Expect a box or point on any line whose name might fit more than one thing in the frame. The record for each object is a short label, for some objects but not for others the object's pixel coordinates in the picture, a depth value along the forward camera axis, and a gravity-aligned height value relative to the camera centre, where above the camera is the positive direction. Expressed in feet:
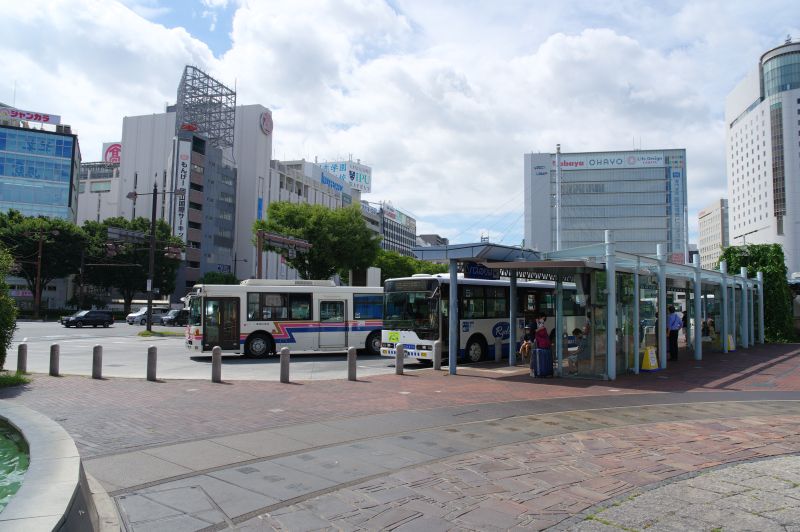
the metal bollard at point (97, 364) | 46.06 -4.90
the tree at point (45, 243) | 178.81 +18.84
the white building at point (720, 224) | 634.35 +98.88
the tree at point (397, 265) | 253.26 +19.92
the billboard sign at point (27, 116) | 274.77 +89.65
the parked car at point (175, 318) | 166.09 -4.05
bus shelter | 49.01 +1.40
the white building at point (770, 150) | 387.14 +117.15
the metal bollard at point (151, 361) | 45.50 -4.56
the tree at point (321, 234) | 158.40 +20.07
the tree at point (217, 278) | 244.42 +11.38
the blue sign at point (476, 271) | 53.11 +3.50
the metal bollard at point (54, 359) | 47.03 -4.67
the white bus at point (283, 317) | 65.26 -1.33
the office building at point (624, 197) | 346.95 +69.75
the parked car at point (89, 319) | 140.97 -4.02
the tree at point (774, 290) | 95.91 +3.94
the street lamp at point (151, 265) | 105.28 +7.34
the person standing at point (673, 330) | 66.40 -2.08
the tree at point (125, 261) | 196.24 +14.71
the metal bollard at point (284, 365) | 45.26 -4.66
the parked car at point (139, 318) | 166.20 -4.17
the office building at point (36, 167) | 263.29 +62.42
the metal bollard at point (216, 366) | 45.06 -4.79
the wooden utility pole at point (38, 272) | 174.27 +9.02
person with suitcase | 50.06 -4.09
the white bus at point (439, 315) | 59.72 -0.72
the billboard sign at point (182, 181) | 245.24 +53.15
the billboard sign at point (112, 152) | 361.92 +94.83
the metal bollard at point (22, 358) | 47.85 -4.70
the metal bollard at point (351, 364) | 46.93 -4.65
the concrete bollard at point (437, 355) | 55.16 -4.47
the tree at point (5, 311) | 40.83 -0.70
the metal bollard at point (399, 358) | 52.01 -4.57
